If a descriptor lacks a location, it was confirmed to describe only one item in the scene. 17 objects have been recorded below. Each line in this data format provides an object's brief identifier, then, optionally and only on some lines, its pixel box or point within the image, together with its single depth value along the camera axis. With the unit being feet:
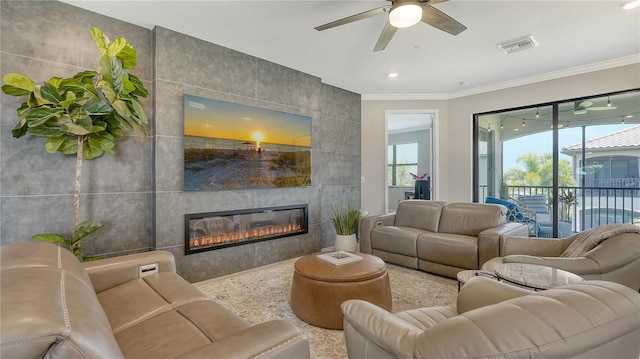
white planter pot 13.92
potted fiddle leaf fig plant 6.95
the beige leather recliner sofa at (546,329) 2.47
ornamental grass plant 14.08
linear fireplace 10.62
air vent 10.59
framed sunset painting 10.48
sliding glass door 13.17
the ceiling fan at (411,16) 6.93
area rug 6.98
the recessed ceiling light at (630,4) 8.33
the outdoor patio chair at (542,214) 14.74
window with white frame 29.12
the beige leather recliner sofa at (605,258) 6.36
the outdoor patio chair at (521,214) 15.55
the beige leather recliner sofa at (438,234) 10.39
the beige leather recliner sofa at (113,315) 2.27
